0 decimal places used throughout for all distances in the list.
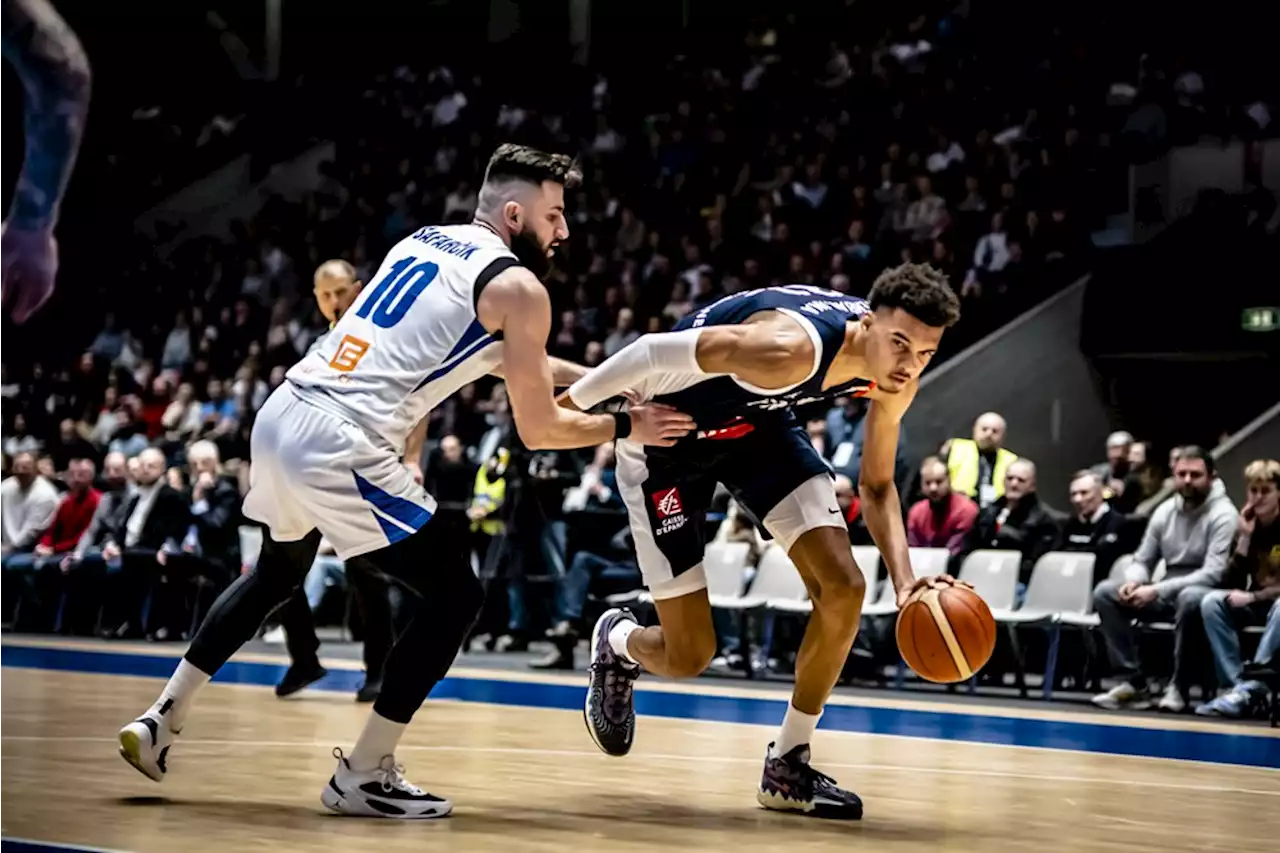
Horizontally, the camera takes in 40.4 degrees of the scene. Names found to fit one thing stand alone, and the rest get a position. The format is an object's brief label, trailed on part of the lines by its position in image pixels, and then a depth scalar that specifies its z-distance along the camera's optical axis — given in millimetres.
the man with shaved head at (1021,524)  9828
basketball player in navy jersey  4598
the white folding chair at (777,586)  9914
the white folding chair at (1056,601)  9195
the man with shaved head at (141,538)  12211
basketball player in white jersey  4305
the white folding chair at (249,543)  11969
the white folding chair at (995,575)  9320
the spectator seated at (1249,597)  8352
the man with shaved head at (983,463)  10445
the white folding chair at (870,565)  9633
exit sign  11822
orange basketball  4594
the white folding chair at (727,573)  10195
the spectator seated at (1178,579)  8789
